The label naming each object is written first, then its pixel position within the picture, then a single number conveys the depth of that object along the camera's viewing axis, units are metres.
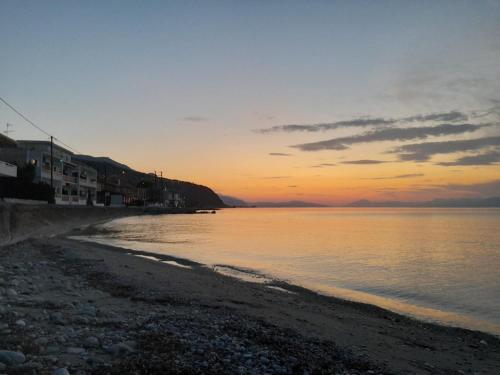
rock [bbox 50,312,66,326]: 8.59
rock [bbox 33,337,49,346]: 7.02
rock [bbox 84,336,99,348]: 7.31
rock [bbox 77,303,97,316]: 9.76
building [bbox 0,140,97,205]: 65.19
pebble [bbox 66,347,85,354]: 6.83
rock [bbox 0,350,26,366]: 6.00
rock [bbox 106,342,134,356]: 7.05
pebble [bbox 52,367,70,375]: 5.71
